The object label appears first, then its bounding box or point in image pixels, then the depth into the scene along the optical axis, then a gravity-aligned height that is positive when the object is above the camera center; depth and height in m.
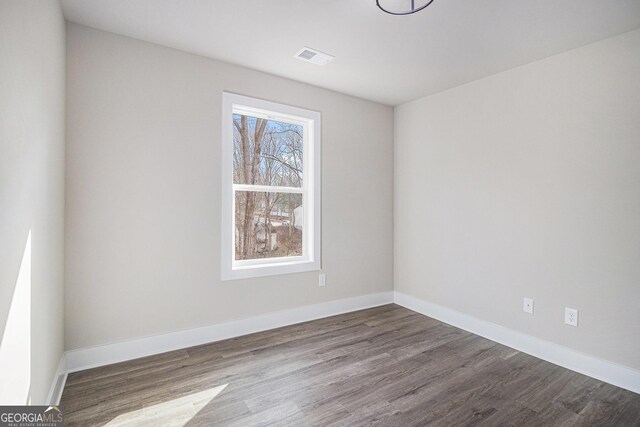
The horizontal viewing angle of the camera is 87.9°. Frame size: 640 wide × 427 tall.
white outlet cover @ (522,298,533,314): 2.81 -0.80
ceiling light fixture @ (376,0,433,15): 2.00 +1.29
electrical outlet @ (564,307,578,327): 2.55 -0.81
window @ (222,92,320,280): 3.01 +0.23
